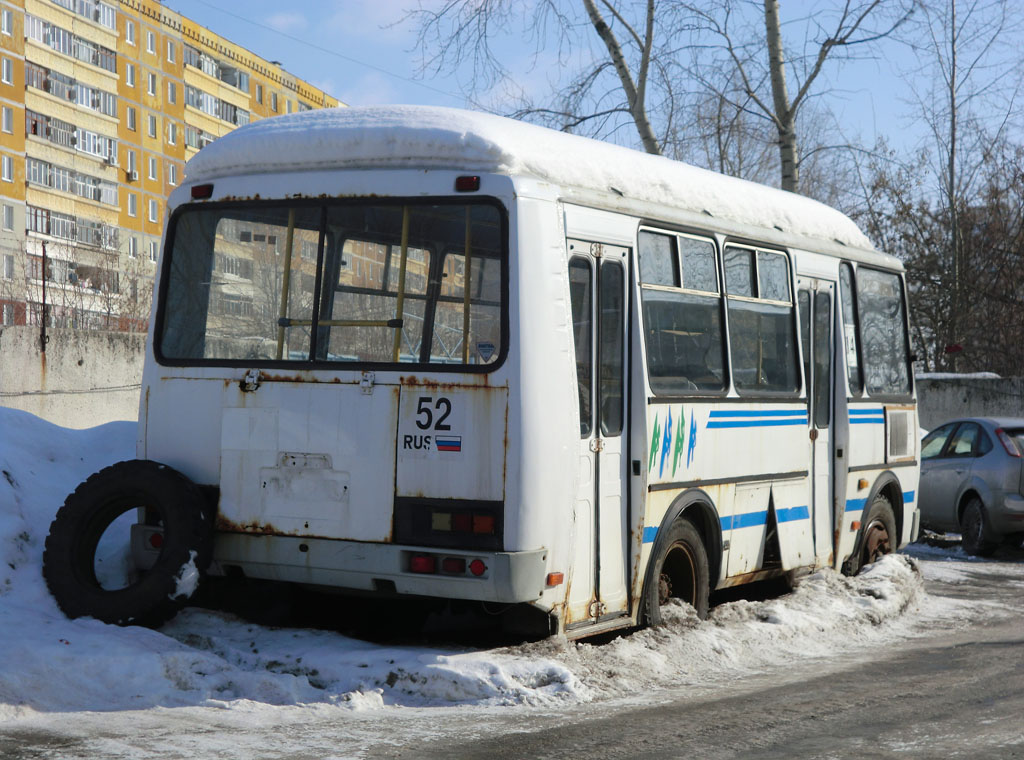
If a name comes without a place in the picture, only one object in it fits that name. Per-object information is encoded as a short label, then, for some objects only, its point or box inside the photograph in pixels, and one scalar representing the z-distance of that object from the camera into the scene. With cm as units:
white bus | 755
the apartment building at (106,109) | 6103
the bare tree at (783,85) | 2222
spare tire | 767
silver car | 1641
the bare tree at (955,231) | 3422
